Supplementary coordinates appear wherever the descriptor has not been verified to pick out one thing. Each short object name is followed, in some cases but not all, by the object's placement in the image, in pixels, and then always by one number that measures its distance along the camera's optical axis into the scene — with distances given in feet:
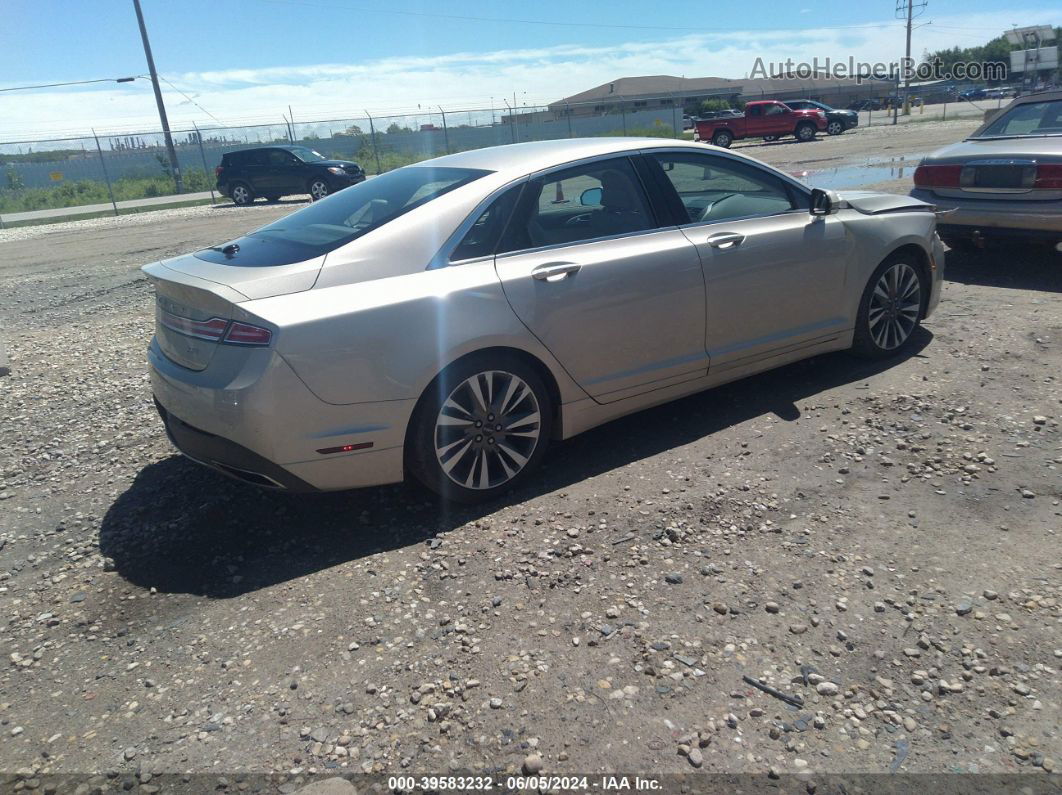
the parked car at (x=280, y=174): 79.51
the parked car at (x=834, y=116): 125.49
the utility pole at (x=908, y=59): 174.08
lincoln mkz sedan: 11.10
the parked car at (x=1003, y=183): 22.25
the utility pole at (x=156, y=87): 101.09
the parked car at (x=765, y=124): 117.08
